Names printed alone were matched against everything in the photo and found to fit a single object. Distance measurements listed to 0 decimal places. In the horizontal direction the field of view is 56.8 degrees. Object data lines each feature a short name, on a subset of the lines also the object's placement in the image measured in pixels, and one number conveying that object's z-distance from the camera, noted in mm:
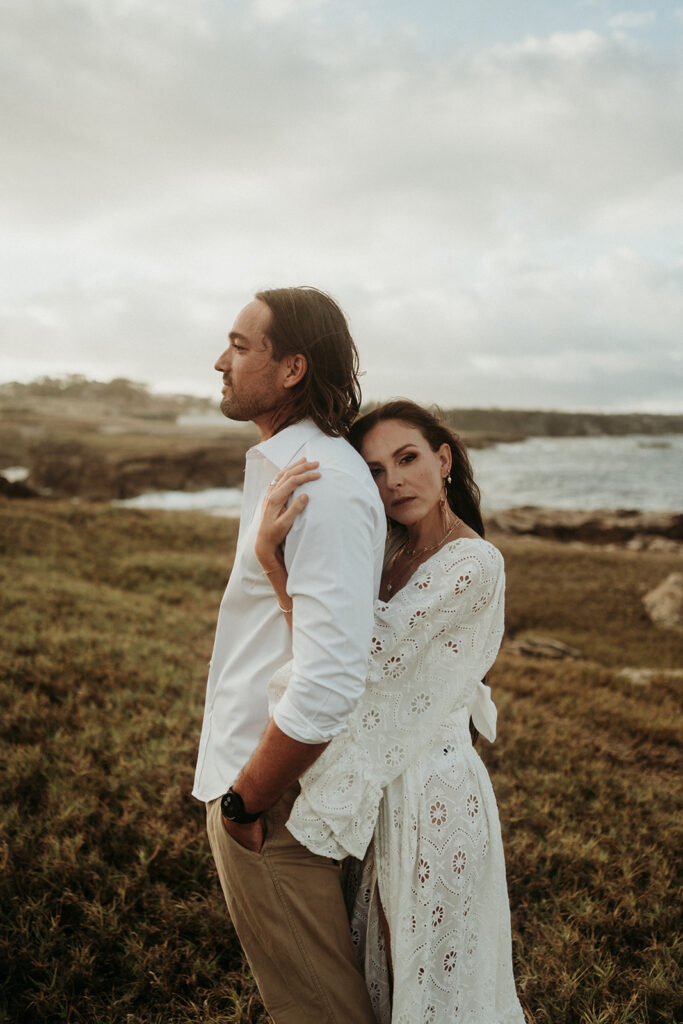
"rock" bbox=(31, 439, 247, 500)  38906
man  1490
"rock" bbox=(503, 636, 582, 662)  9070
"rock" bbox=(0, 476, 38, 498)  19969
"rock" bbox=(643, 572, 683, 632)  11891
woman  1715
